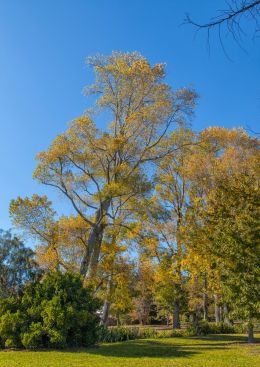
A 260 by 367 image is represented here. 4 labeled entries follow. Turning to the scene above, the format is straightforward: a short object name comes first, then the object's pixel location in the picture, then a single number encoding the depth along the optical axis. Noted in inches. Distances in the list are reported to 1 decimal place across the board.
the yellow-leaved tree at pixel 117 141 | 838.5
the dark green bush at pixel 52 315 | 581.3
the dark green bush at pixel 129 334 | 812.0
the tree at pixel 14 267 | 662.5
